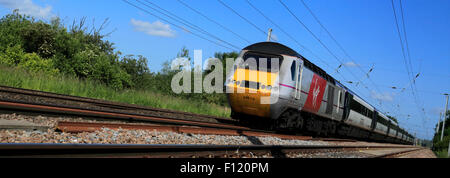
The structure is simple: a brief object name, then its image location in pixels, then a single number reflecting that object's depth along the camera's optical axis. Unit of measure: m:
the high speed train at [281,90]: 12.49
